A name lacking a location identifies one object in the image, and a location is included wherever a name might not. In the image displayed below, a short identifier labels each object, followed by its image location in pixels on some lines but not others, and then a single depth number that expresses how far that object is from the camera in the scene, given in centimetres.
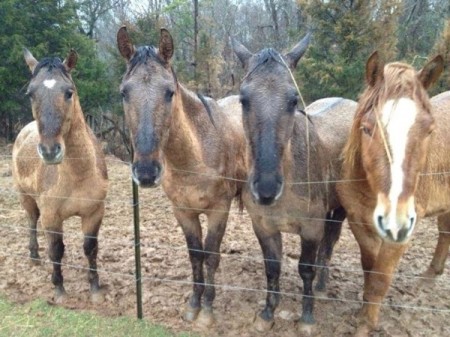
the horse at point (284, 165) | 262
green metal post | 335
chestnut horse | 223
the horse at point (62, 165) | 326
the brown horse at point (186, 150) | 273
